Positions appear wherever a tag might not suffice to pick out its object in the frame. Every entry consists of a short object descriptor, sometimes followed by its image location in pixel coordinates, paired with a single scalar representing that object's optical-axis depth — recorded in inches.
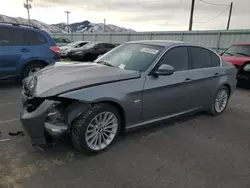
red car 309.7
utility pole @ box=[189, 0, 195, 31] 844.5
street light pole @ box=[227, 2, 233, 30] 1223.2
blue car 250.8
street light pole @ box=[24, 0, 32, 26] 2140.7
